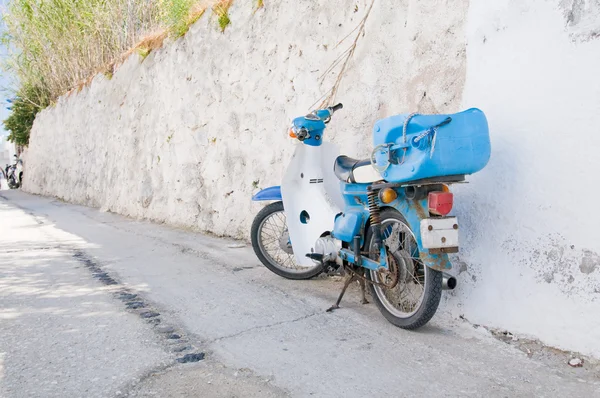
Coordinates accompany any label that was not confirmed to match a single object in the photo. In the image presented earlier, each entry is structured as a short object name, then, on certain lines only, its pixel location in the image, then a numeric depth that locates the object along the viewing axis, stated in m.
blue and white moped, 2.79
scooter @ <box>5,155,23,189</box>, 24.67
